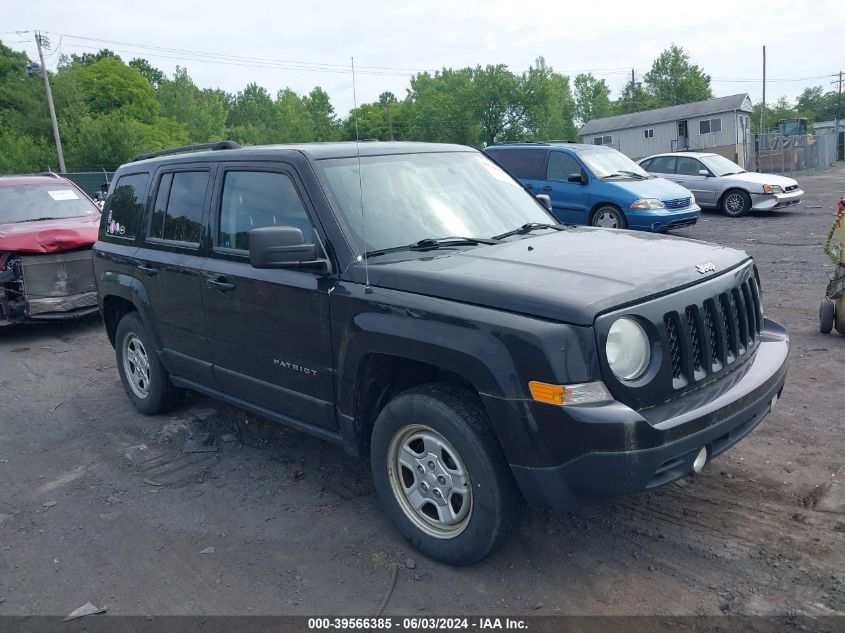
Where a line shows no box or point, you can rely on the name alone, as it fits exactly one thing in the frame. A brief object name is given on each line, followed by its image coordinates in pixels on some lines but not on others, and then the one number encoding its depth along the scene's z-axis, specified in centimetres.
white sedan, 1734
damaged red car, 875
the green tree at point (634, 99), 9212
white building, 5172
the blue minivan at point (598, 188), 1336
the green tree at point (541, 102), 7519
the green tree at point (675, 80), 9212
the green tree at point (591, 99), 9806
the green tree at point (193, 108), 7181
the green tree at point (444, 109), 7206
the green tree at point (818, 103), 11211
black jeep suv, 301
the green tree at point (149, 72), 9038
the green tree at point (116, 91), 6744
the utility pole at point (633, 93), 9176
